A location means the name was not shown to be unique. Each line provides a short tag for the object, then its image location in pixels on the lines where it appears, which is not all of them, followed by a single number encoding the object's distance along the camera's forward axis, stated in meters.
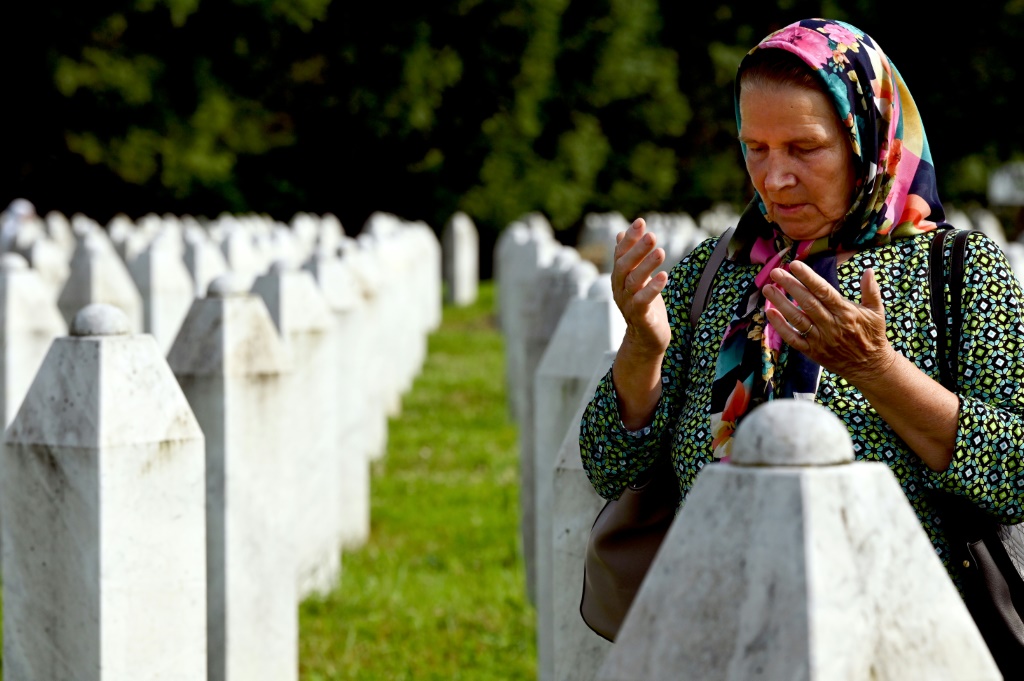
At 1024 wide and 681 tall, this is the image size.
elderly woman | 5.91
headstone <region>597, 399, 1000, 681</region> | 4.30
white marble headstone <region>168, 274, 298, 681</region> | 11.24
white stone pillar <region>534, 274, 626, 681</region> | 10.76
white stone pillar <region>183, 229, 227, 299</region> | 23.64
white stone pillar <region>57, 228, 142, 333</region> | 19.50
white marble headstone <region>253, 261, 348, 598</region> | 14.75
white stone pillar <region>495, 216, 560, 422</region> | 25.78
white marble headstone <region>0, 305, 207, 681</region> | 8.45
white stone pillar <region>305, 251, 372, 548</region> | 18.05
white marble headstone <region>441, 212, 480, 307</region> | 53.41
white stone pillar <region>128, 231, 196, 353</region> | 20.92
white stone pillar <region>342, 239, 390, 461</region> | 21.46
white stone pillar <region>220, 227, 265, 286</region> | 25.05
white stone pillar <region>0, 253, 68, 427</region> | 15.59
